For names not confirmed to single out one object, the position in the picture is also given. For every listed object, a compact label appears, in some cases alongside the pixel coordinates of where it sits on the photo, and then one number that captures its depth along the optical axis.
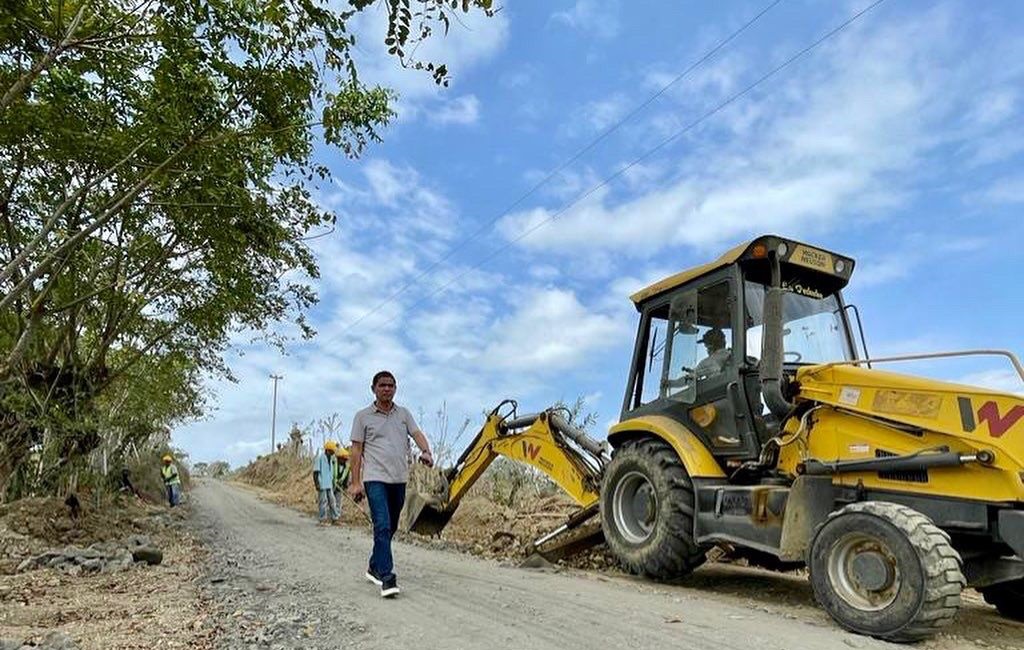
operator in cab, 6.34
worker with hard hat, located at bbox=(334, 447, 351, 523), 17.67
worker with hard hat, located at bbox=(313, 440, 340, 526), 15.48
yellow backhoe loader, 4.44
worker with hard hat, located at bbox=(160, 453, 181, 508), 23.14
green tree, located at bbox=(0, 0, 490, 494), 5.74
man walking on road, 5.85
